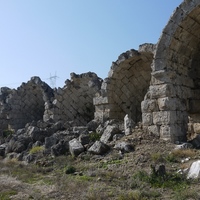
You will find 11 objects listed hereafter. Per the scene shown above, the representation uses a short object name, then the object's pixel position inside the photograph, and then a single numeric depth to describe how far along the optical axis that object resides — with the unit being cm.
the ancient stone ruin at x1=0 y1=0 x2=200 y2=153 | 741
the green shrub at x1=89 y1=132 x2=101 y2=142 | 827
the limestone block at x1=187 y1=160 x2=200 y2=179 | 489
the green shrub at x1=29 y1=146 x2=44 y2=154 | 854
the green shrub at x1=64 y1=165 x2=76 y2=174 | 612
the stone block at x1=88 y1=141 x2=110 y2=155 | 703
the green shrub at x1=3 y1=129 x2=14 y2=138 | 1498
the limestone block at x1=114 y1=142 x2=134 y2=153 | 684
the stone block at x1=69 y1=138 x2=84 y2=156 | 739
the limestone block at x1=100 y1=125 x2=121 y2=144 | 794
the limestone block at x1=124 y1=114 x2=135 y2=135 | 790
